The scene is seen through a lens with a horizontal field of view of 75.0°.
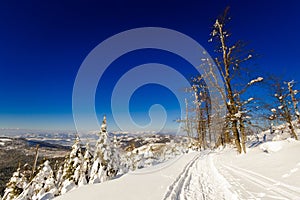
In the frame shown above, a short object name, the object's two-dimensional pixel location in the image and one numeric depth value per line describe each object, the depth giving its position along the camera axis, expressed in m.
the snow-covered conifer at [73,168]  18.86
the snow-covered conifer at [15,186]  22.12
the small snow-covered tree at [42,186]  19.14
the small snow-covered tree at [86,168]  18.06
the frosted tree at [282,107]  20.50
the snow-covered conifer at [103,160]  16.82
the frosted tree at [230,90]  15.17
